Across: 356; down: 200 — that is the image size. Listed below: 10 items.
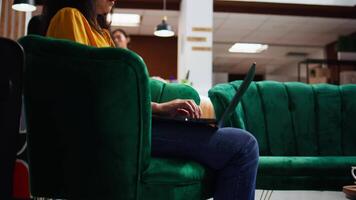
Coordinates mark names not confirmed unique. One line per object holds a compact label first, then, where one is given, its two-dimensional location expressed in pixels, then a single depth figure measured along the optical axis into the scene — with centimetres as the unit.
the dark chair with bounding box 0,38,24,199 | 83
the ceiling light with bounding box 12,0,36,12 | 525
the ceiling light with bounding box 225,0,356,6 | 723
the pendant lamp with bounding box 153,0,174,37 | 670
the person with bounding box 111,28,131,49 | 515
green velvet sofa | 255
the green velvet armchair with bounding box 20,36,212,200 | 120
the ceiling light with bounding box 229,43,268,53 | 1092
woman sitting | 124
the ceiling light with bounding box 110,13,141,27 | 826
